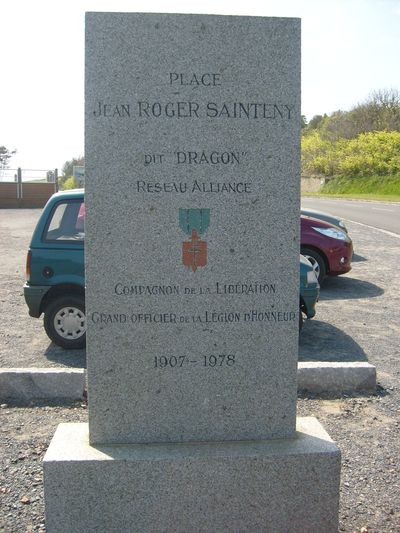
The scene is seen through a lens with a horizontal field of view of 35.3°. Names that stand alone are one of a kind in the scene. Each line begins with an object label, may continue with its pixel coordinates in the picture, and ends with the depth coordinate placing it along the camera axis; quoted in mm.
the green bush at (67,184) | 79250
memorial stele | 3107
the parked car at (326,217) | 11952
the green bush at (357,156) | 51688
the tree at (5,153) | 66206
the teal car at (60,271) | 6754
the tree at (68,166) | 86062
